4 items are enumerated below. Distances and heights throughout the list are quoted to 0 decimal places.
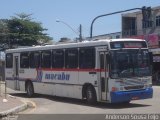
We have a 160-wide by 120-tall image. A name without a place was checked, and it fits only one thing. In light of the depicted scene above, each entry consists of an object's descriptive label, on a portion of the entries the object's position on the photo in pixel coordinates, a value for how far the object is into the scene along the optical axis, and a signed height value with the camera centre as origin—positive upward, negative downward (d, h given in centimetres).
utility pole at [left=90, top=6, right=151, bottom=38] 3550 +426
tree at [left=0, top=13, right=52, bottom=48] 7644 +582
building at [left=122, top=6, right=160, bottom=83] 4946 +518
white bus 1953 -11
